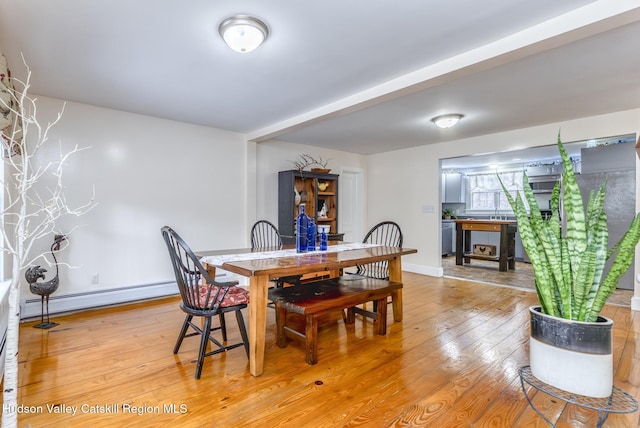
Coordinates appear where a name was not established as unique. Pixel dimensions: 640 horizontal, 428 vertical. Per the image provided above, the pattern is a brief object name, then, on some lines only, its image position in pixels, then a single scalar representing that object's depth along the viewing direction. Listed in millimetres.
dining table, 2059
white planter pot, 1298
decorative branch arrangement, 1108
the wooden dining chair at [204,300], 2045
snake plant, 1377
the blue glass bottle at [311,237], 2961
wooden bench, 2264
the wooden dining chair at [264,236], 4307
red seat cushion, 2163
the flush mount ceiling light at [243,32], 1888
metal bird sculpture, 2855
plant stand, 1281
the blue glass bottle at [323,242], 3000
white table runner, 2391
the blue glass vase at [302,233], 2836
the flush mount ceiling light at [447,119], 3691
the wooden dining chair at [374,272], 2967
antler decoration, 5320
